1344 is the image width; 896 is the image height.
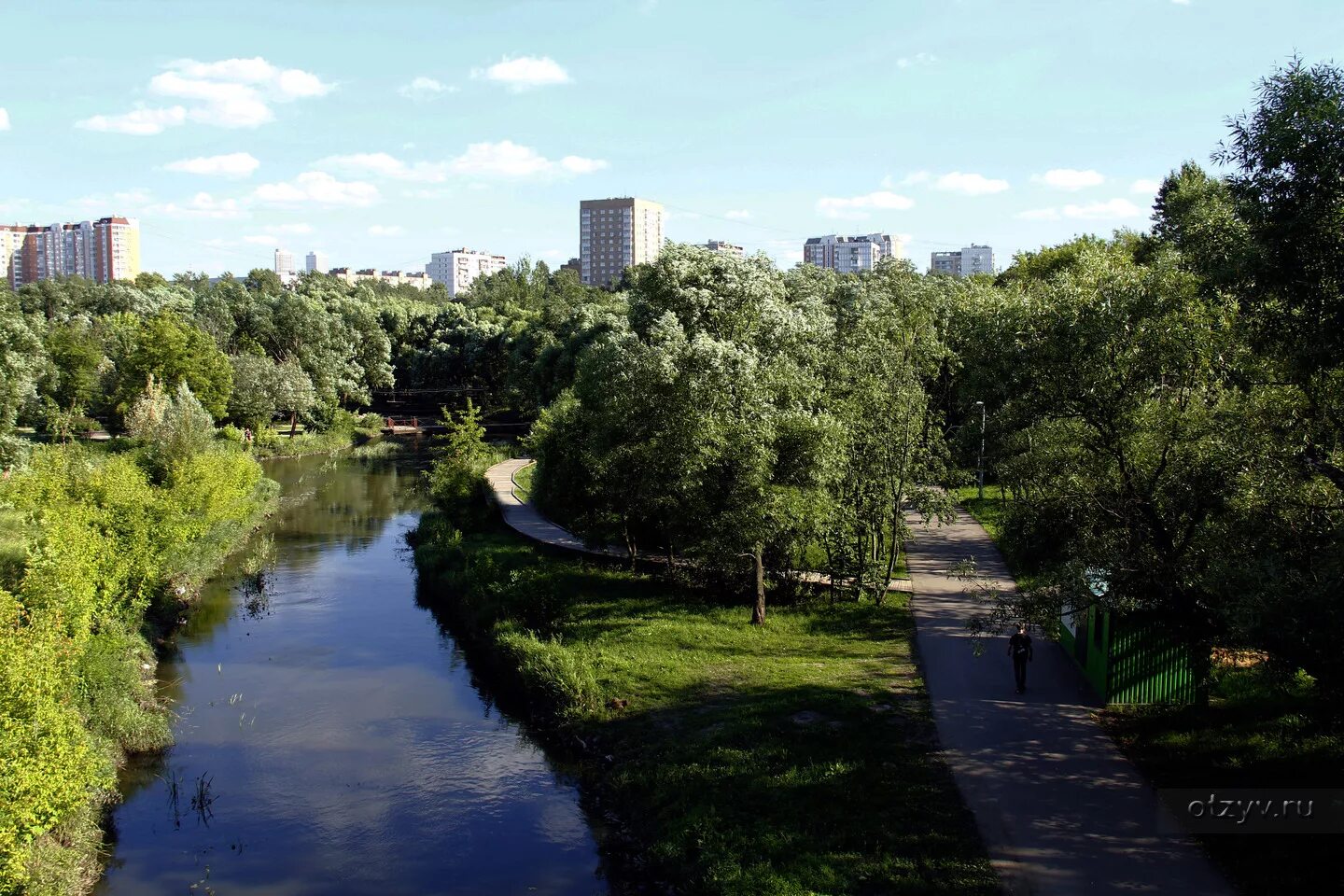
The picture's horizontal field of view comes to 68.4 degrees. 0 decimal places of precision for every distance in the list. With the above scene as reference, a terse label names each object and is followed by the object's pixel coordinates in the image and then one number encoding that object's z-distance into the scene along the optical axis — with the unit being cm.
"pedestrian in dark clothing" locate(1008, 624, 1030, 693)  1773
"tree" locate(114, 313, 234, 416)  5362
